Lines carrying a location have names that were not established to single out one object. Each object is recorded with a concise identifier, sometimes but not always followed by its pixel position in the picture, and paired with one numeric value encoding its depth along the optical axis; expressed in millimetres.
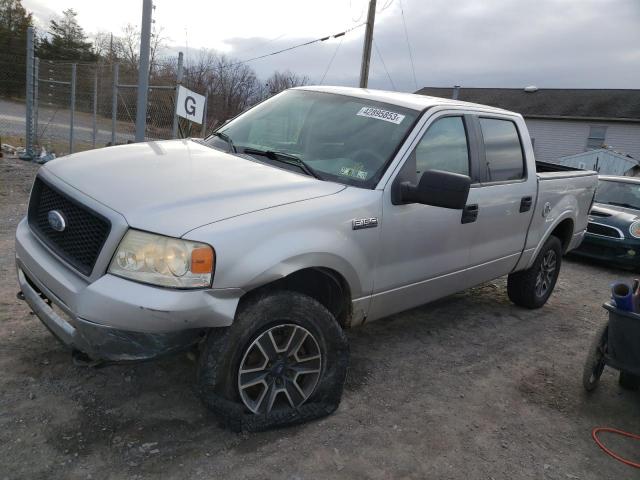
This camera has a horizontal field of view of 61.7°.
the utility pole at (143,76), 8172
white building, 30172
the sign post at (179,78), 9555
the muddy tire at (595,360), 3834
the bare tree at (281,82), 35600
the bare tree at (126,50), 28781
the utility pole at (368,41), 18125
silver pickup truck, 2467
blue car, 8242
